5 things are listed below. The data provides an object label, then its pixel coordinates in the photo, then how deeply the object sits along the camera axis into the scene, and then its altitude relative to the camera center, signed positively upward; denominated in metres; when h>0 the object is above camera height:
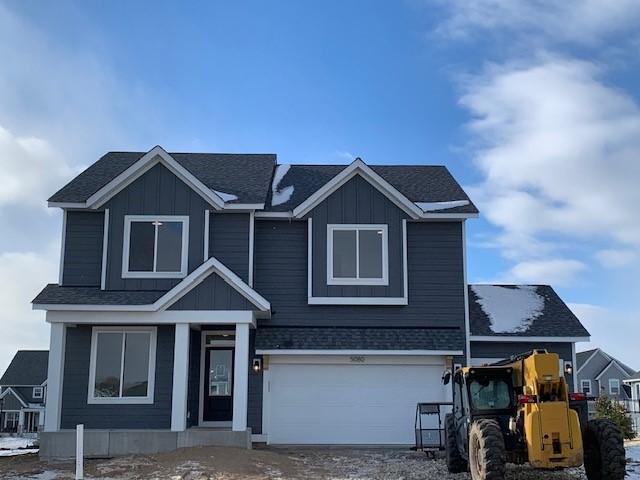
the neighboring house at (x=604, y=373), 54.22 -0.23
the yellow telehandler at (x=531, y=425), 10.09 -0.82
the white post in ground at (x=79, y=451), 12.07 -1.41
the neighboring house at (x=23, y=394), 62.78 -2.32
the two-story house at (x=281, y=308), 17.42 +1.58
